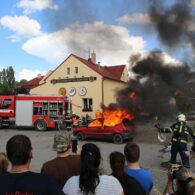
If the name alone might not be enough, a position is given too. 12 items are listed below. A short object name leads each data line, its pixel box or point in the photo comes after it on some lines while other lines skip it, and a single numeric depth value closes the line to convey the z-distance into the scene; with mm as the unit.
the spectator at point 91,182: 1912
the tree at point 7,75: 56117
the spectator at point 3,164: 2202
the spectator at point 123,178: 2051
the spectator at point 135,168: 2371
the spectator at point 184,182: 1712
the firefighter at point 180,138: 5851
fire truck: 15624
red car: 10776
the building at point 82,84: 22157
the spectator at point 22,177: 1653
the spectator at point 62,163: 2344
